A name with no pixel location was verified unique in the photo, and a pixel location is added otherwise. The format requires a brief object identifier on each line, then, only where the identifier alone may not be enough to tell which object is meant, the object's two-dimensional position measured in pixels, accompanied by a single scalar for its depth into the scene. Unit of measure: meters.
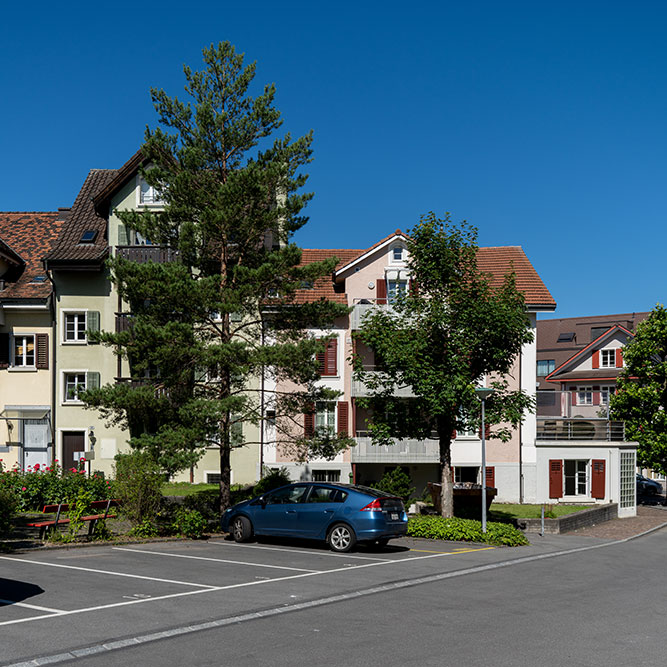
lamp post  22.58
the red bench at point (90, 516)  19.48
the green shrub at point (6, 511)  18.81
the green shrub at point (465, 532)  22.05
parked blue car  18.95
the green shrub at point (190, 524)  21.52
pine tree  23.34
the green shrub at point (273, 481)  27.84
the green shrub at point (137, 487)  21.56
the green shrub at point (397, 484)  34.81
